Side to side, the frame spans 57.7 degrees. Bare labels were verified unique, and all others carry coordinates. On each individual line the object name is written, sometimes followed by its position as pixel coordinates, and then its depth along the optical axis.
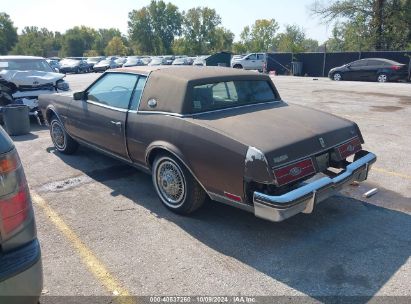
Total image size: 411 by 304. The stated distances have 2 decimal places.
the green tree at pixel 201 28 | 88.88
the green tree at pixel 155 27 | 91.00
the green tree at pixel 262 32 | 93.12
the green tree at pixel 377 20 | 29.95
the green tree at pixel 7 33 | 85.81
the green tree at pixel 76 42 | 100.96
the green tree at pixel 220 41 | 88.50
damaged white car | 8.72
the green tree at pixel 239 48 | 75.19
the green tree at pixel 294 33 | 82.31
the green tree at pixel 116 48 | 92.75
